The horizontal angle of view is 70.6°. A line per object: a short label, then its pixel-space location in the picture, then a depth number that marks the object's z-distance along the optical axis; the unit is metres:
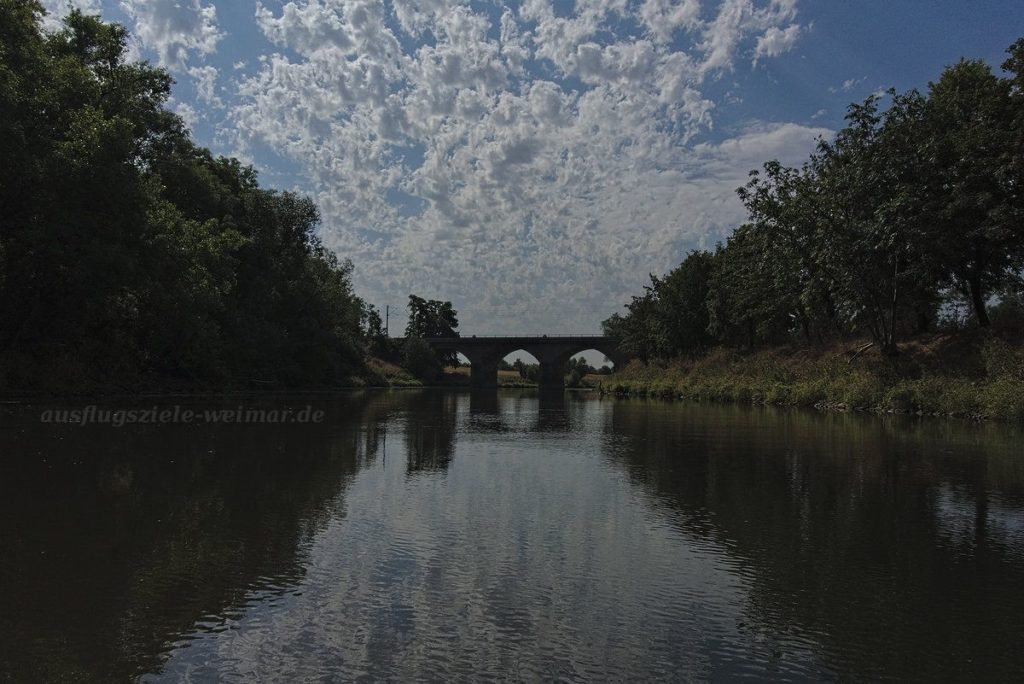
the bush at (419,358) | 108.25
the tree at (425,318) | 155.75
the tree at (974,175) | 28.42
